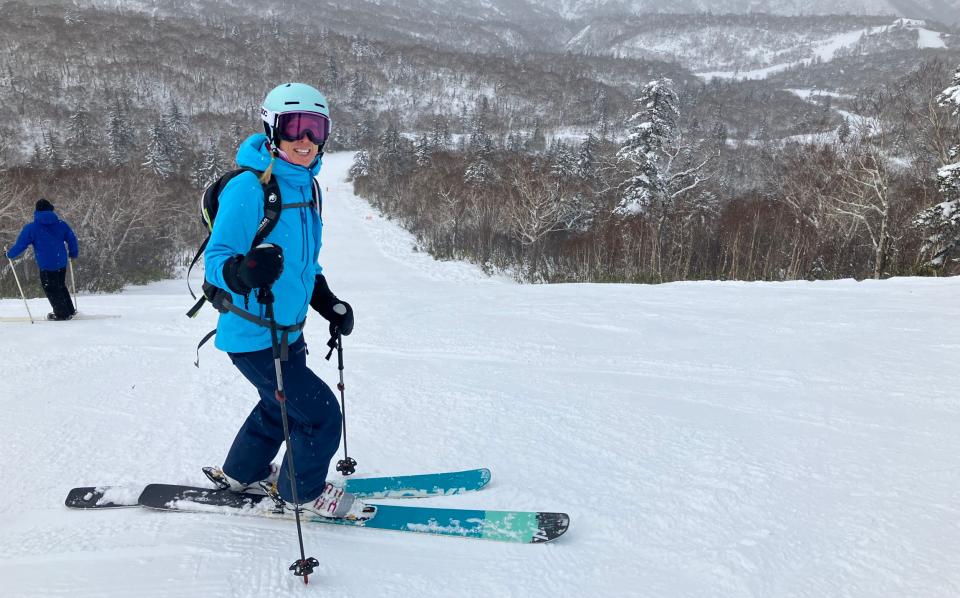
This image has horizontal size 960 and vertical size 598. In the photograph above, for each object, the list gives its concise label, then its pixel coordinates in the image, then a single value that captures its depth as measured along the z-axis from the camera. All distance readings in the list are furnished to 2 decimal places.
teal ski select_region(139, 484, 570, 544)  1.93
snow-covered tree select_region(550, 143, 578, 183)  31.23
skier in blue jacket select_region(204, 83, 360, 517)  1.66
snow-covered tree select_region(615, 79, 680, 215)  22.23
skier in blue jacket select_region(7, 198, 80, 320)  5.78
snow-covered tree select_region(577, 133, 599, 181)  35.00
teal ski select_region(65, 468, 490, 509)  2.26
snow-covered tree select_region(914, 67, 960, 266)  13.73
